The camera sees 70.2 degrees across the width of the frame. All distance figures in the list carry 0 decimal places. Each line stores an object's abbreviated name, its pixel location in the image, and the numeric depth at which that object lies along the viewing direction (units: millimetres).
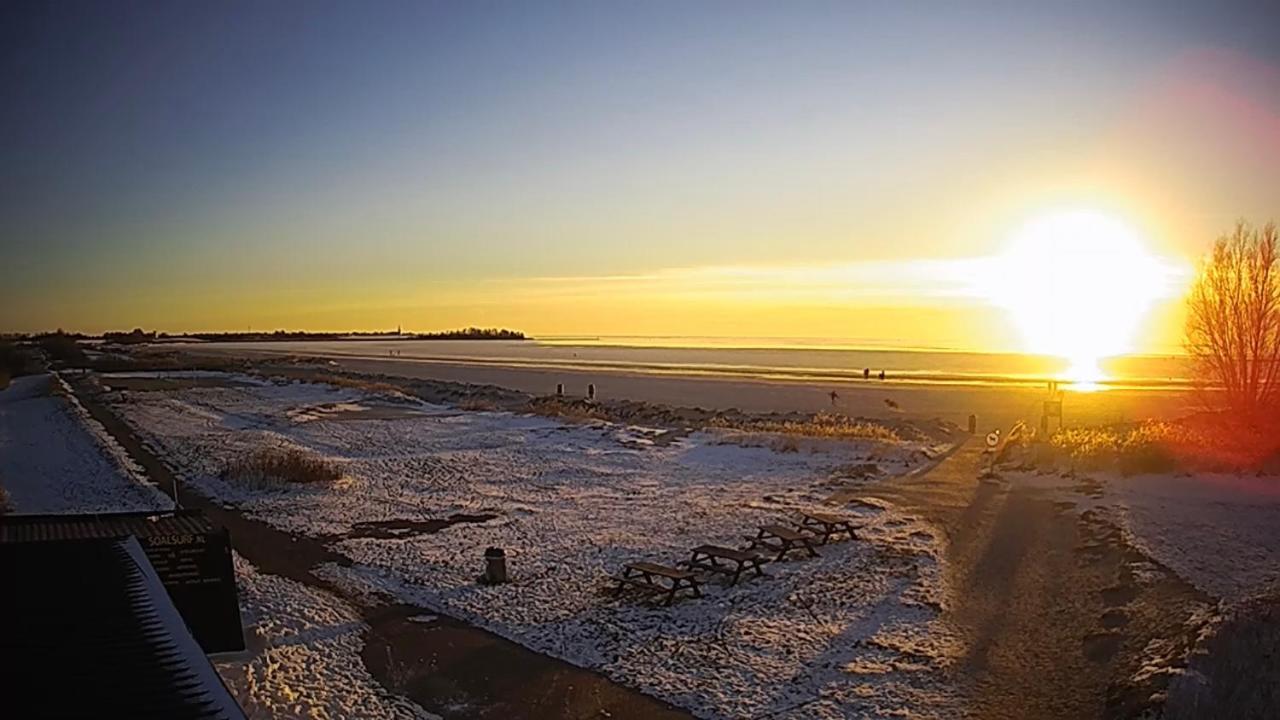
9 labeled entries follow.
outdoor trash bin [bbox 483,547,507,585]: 12494
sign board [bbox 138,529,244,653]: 9211
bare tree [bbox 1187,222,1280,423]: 22766
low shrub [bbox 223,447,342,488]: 19641
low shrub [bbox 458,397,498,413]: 36344
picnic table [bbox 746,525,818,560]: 13648
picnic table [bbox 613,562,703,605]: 11586
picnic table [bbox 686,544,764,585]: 12492
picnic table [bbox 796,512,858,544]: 14680
